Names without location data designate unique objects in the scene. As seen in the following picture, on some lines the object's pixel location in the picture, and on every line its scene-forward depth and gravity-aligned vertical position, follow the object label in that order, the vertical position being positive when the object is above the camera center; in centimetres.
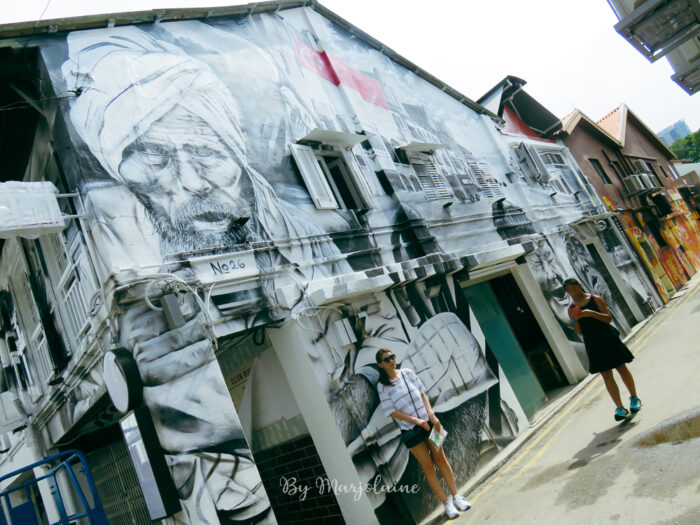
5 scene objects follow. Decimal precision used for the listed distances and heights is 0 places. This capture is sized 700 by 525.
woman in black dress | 621 -85
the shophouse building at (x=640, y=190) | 1889 +235
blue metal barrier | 493 +9
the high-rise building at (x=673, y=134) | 19205 +3583
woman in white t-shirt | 574 -72
